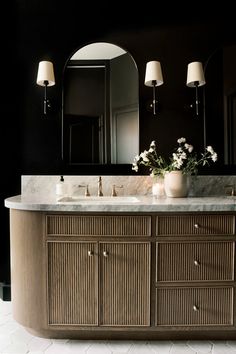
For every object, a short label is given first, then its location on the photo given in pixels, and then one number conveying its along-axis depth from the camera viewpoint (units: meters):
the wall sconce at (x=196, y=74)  2.03
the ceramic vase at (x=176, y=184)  1.88
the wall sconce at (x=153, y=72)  2.03
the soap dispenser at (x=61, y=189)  2.03
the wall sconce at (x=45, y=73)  2.04
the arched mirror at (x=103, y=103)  2.14
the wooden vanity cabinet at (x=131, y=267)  1.56
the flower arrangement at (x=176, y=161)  1.96
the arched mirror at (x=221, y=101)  2.13
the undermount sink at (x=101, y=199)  1.94
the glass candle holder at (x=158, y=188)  1.98
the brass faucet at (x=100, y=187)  2.08
